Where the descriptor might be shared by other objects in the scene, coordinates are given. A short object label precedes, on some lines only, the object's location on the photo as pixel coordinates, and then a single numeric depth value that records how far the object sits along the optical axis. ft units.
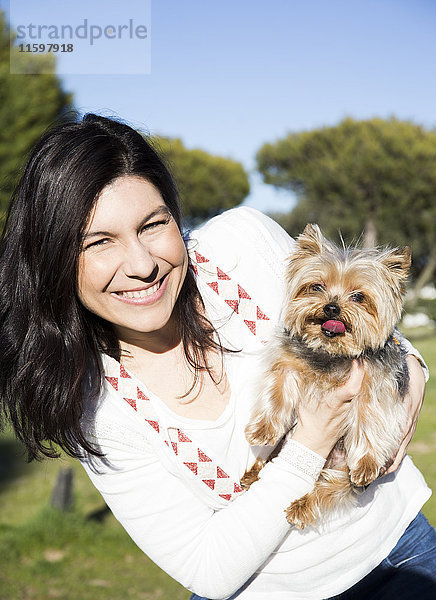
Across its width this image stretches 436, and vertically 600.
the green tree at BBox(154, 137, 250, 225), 123.24
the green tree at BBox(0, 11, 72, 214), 58.13
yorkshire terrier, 8.84
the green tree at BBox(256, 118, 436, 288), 111.55
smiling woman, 7.77
